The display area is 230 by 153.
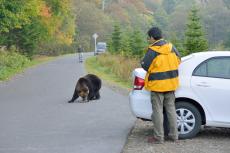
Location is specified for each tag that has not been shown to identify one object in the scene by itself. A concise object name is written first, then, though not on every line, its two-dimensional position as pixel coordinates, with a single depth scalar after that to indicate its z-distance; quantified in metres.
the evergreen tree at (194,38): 36.41
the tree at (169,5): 148.80
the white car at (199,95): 10.47
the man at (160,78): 10.09
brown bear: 17.14
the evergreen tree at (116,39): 54.59
